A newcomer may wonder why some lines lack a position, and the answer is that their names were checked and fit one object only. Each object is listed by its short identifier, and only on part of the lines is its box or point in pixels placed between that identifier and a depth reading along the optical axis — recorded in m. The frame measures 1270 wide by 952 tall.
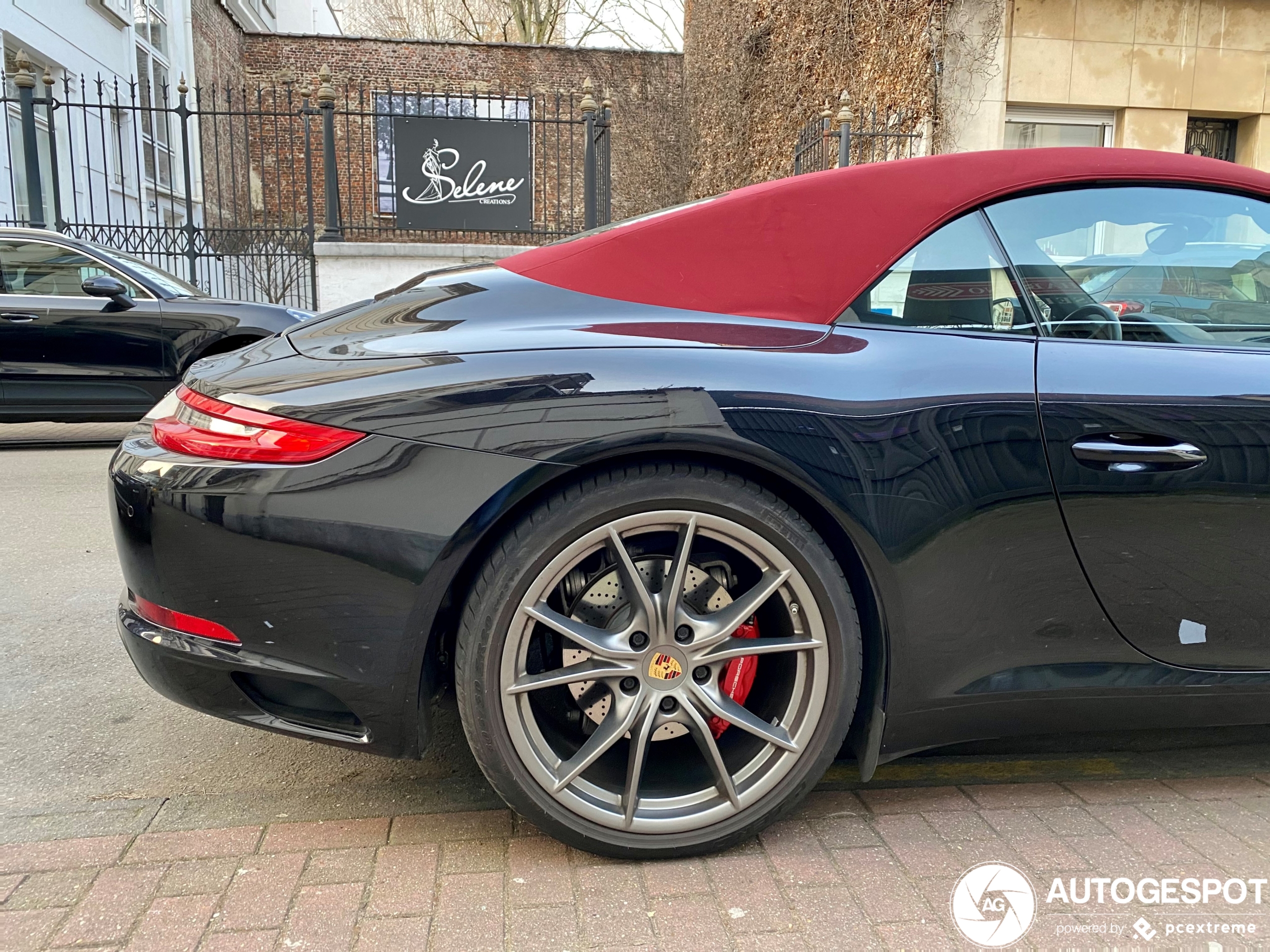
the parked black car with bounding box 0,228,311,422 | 7.26
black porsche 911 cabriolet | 1.84
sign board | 12.70
